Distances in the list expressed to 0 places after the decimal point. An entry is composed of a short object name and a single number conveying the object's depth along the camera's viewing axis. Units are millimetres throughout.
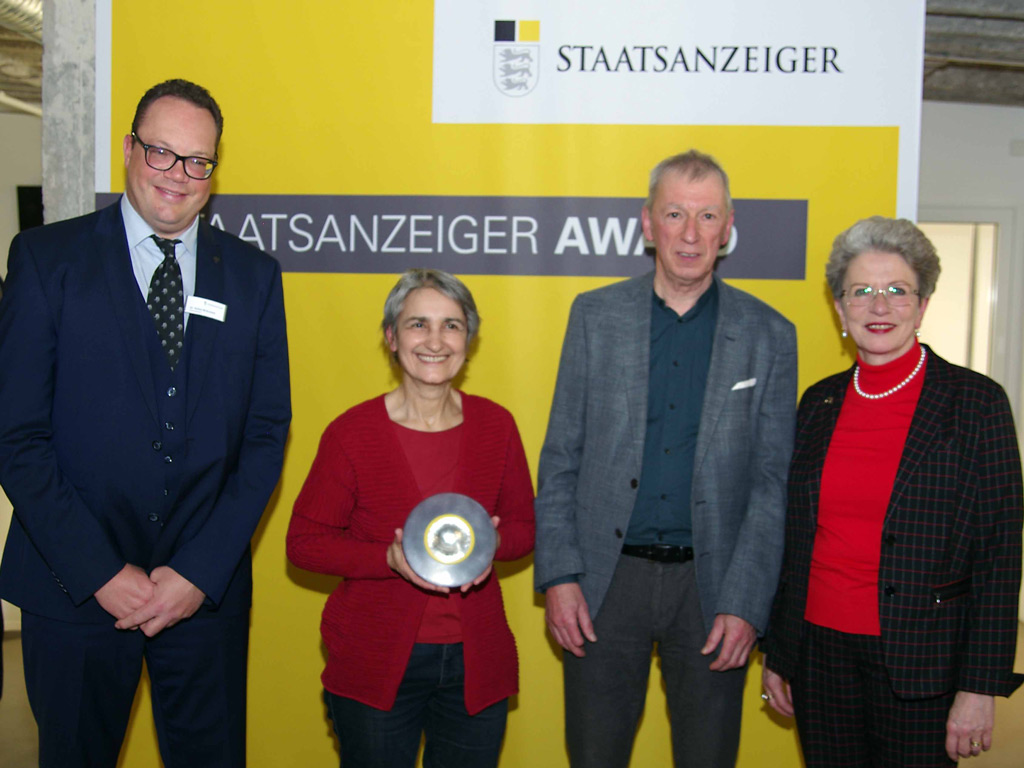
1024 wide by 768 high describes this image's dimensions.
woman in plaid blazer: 1959
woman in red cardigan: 2094
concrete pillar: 3205
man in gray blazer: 2229
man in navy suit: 1946
